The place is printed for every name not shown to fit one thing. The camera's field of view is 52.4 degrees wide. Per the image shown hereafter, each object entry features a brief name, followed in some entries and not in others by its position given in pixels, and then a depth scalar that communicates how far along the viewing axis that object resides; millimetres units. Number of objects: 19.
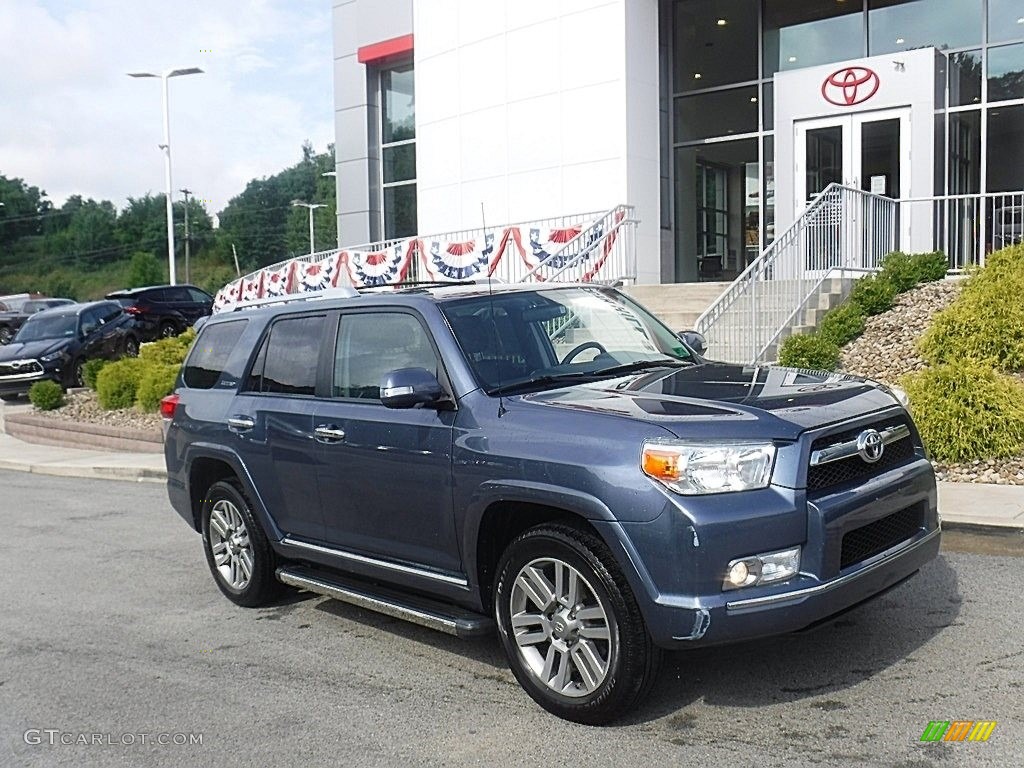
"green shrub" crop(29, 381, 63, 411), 18453
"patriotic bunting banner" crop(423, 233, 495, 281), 21375
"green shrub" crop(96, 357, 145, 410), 17703
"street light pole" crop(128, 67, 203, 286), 37294
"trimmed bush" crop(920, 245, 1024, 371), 10562
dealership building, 18562
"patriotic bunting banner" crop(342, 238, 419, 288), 23469
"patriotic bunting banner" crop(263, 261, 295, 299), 26703
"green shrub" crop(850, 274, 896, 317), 13172
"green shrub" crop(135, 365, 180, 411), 16683
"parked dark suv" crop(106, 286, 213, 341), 25578
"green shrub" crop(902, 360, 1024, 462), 9102
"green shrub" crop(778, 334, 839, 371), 11781
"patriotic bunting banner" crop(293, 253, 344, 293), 25297
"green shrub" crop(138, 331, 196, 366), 18375
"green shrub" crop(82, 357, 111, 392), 19414
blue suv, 4070
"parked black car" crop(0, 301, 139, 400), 20562
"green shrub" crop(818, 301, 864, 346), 12445
